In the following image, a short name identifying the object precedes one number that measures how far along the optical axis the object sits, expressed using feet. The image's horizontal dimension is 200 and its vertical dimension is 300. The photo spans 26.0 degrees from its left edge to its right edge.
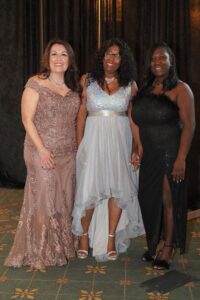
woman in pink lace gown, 9.21
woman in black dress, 9.02
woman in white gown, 9.66
